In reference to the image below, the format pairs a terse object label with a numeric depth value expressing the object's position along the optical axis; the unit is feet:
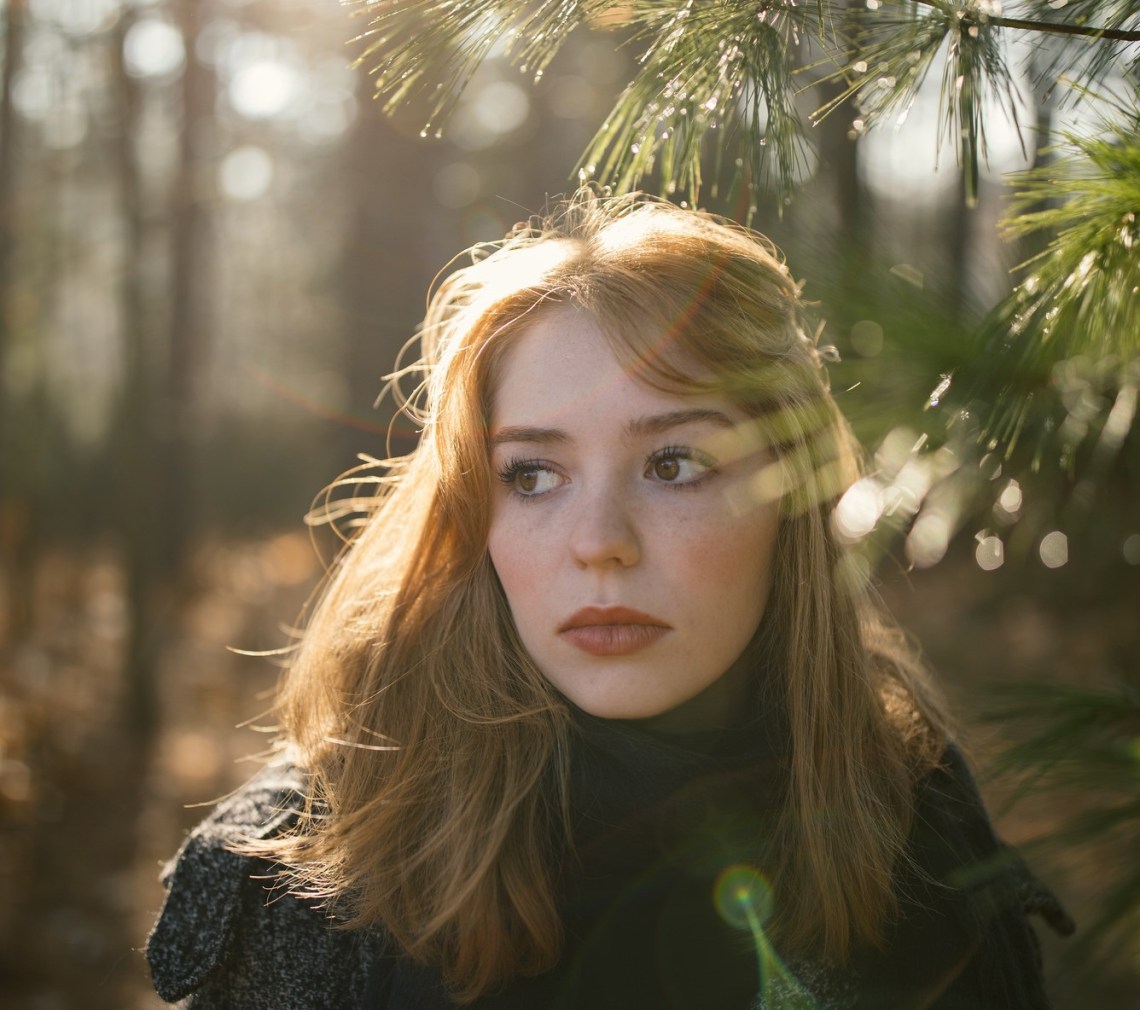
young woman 2.07
